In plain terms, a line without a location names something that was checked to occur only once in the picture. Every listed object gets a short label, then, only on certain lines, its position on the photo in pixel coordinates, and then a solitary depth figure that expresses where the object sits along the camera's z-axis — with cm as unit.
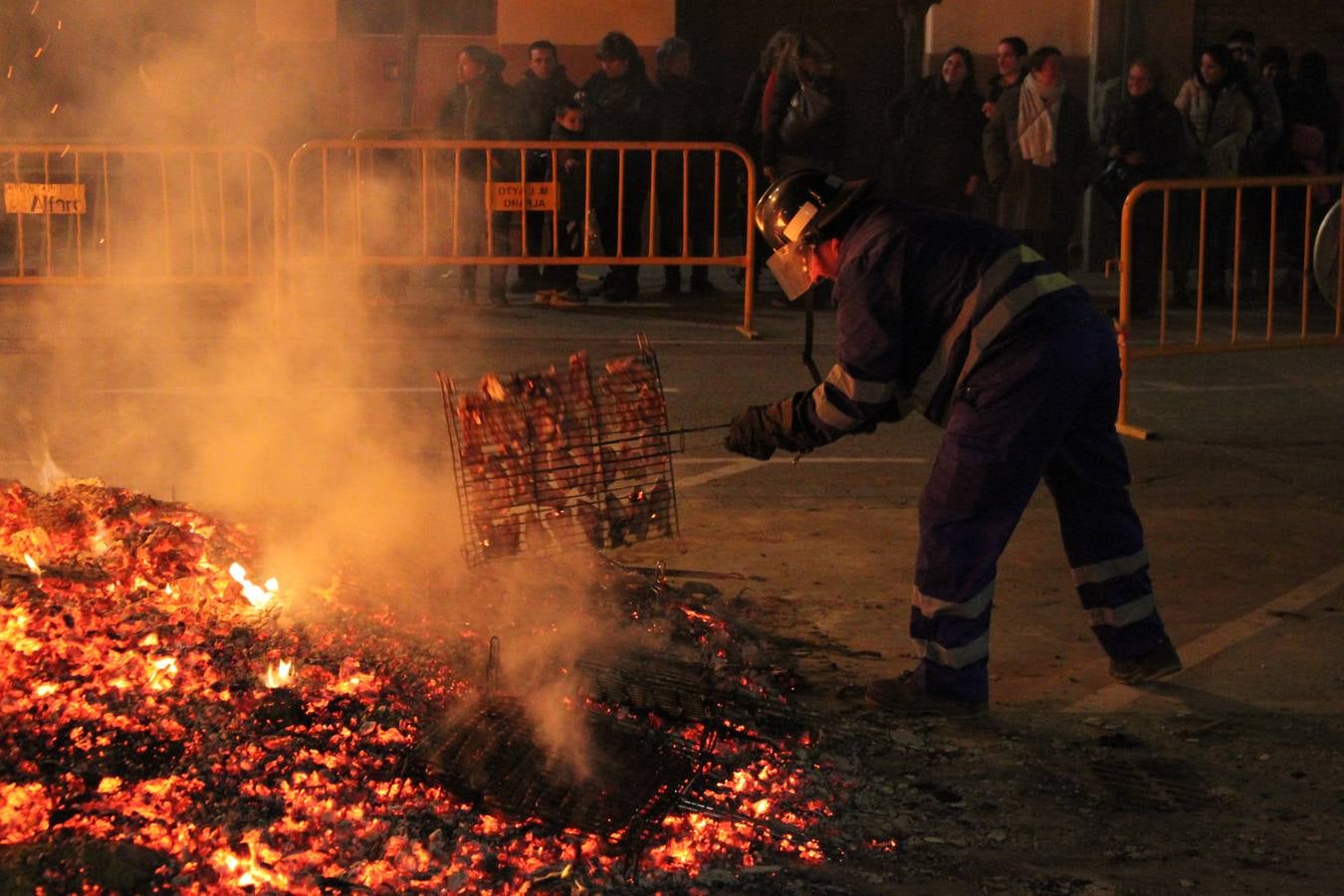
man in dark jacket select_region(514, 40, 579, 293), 1364
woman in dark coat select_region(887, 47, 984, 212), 1395
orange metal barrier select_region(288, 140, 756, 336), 1239
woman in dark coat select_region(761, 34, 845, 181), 1326
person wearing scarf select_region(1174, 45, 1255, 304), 1430
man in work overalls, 500
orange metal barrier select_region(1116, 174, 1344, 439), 1294
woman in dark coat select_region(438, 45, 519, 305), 1288
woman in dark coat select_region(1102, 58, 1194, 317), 1359
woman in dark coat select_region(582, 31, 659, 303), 1350
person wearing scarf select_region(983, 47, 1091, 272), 1355
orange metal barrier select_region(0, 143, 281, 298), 1208
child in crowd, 1343
